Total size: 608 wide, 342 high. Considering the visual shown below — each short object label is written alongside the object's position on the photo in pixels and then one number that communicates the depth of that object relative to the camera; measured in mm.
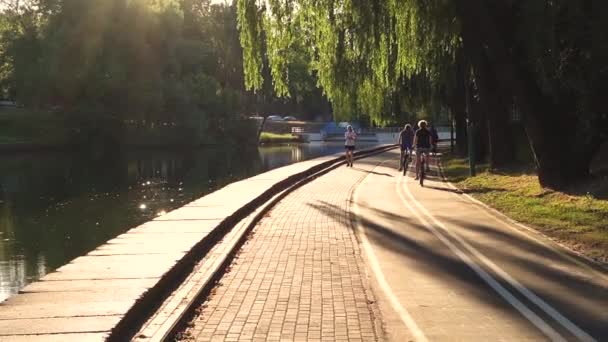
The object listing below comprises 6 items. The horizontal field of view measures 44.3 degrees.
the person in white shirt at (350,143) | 33062
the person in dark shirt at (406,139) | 27844
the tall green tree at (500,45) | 15969
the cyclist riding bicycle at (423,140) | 23205
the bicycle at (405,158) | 29031
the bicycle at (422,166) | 23608
